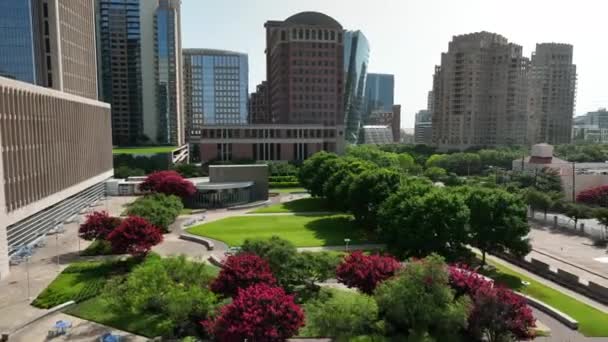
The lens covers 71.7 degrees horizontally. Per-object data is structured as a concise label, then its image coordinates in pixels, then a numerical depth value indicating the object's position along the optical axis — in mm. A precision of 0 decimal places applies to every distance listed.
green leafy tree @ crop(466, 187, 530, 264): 34562
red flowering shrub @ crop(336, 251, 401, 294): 25266
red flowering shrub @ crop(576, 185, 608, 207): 61219
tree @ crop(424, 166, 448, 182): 94875
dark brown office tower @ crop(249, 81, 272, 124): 175250
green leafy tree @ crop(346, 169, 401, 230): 46594
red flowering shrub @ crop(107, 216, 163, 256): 35062
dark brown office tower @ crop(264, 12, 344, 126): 132625
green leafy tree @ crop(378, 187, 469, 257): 33781
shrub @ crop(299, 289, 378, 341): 21031
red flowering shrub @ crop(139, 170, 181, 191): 61250
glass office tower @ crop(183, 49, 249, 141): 192125
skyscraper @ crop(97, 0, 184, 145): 136625
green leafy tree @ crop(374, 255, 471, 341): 21438
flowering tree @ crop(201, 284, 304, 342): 19469
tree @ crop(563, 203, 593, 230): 52625
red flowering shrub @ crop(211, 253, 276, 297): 24688
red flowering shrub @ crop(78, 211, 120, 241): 38469
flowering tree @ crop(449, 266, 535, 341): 21234
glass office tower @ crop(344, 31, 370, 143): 182250
